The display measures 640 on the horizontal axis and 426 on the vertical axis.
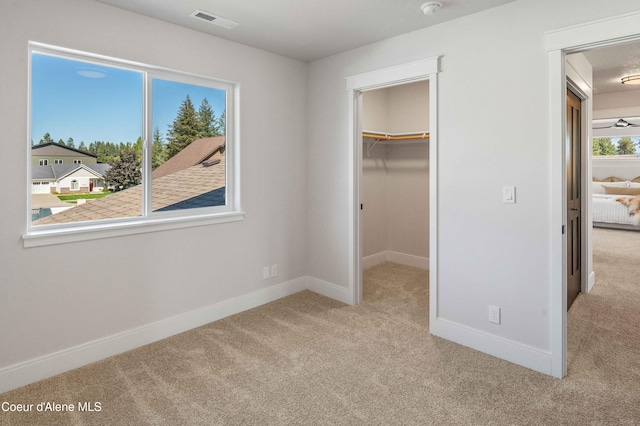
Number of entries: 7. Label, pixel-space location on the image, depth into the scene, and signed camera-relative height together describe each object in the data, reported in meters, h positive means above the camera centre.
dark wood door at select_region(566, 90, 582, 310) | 3.54 +0.17
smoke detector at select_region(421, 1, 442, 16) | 2.57 +1.42
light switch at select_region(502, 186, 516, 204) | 2.64 +0.15
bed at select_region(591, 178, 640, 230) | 7.65 +0.18
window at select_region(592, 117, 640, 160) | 8.16 +1.71
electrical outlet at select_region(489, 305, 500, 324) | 2.75 -0.72
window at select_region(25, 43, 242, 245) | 2.58 +0.64
